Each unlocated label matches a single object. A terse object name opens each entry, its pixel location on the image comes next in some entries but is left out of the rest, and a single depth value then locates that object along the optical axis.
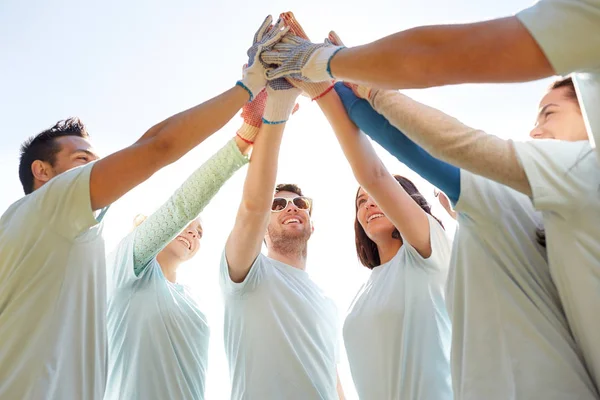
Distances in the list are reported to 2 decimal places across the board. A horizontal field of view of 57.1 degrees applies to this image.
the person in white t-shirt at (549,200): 2.05
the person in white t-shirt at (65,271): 2.54
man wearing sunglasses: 3.68
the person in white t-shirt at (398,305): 3.28
